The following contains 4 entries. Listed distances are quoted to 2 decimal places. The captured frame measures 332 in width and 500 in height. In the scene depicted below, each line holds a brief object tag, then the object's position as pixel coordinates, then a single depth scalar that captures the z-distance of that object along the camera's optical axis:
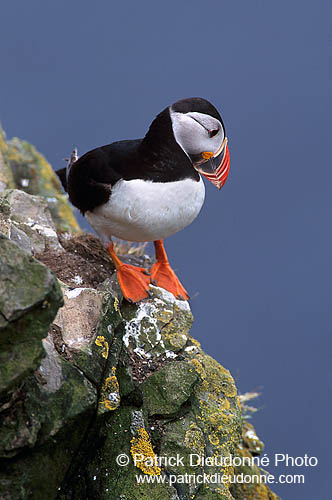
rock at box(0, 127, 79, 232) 15.76
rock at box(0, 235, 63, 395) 5.37
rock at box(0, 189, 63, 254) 11.65
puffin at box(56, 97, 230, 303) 9.73
